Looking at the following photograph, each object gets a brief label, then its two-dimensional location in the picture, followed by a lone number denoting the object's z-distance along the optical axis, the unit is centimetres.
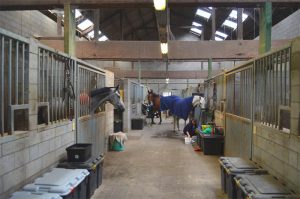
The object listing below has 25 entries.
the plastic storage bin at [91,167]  387
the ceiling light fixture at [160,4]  363
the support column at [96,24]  938
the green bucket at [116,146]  749
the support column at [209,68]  967
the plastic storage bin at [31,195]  266
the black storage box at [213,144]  705
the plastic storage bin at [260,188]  273
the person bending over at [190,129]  937
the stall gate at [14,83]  270
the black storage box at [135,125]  1228
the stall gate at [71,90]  368
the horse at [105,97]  576
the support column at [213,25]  1120
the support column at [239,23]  914
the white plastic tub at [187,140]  877
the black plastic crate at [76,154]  400
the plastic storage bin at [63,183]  289
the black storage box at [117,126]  1061
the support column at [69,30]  503
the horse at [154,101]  1330
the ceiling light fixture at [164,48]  666
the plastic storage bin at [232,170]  368
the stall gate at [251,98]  331
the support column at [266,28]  488
